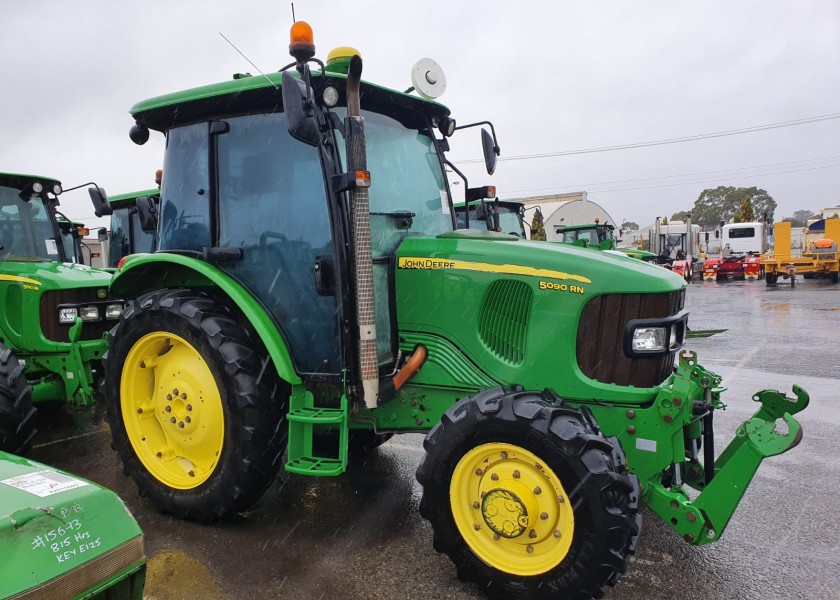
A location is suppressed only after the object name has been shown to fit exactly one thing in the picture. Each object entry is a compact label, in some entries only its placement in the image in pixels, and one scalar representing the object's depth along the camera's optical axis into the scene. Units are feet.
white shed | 128.14
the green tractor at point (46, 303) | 15.79
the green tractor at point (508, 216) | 29.09
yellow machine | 68.69
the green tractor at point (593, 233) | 46.88
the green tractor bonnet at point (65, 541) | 4.32
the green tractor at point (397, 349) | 8.43
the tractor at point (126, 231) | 30.32
